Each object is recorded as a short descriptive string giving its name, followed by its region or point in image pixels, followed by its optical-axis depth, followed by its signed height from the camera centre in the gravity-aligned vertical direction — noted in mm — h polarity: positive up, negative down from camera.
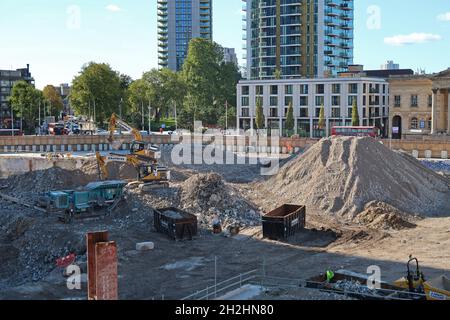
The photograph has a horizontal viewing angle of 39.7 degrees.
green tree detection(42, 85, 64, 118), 148800 +5551
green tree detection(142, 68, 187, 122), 116312 +6325
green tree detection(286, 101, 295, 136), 92956 +156
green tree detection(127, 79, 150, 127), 115688 +4217
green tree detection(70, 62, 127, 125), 98938 +4857
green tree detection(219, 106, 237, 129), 112962 +472
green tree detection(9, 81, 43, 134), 109938 +3501
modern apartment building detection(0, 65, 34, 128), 131125 +7409
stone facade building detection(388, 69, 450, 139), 86375 +2325
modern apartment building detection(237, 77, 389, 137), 95688 +3308
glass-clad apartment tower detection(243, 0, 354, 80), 120812 +16889
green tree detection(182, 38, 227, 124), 114938 +8195
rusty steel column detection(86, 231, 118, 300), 18484 -4350
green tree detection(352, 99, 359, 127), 89125 +800
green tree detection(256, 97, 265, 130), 95688 +861
